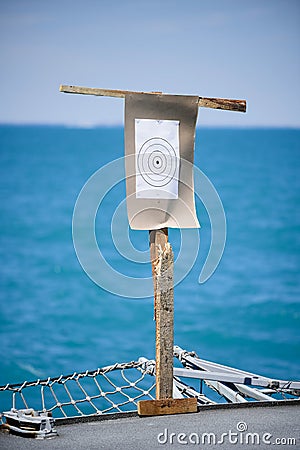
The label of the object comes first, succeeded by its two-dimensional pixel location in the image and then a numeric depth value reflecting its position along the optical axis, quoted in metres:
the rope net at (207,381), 8.03
